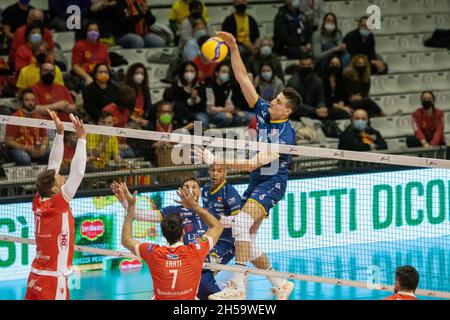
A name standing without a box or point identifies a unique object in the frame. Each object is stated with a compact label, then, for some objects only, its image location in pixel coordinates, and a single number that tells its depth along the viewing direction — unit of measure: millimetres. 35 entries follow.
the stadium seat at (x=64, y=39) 21828
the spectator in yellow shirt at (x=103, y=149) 17984
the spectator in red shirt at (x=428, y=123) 21766
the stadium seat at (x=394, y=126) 23125
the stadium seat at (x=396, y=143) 22719
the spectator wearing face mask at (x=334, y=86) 22438
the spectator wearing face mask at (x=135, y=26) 21766
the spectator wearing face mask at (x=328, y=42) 22956
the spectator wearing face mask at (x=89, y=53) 20406
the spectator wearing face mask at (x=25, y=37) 20109
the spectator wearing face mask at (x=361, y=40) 23406
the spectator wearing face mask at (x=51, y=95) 19016
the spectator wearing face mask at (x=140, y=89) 19797
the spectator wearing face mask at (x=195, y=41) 21500
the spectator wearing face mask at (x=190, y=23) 21859
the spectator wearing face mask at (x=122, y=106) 19219
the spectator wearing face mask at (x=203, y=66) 21344
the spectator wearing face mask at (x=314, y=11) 24000
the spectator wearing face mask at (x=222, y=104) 20859
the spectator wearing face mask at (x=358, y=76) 22641
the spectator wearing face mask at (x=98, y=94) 19438
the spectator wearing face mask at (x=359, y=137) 20641
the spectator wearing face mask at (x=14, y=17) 20719
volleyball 14309
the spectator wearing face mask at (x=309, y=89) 21938
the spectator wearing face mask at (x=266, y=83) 21156
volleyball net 17203
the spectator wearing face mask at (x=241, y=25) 22500
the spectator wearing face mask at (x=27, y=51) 19906
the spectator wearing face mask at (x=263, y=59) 21812
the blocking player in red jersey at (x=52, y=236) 11961
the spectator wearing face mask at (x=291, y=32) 23203
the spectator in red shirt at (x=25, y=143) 17969
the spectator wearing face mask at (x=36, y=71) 19656
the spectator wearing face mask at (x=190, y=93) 20469
